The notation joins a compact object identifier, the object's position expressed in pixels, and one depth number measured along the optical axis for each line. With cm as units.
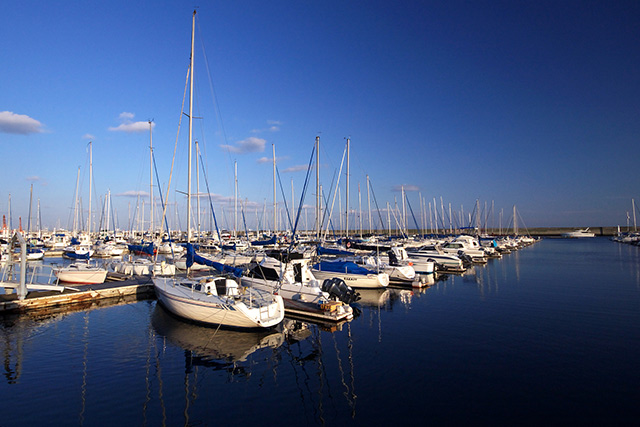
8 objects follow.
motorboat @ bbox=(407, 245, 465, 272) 3769
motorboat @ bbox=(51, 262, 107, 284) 2655
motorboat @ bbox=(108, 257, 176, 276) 2848
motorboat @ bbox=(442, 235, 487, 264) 4719
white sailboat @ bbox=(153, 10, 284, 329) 1534
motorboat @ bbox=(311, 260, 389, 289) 2638
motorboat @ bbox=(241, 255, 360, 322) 1825
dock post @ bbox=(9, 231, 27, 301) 1836
